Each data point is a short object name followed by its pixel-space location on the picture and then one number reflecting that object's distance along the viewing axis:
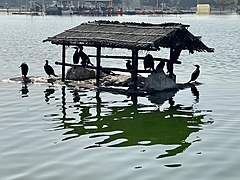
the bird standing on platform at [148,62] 26.07
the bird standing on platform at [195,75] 27.34
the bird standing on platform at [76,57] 28.20
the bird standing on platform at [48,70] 27.68
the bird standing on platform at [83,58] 27.58
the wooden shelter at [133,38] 23.81
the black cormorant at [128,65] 28.11
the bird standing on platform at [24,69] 27.02
